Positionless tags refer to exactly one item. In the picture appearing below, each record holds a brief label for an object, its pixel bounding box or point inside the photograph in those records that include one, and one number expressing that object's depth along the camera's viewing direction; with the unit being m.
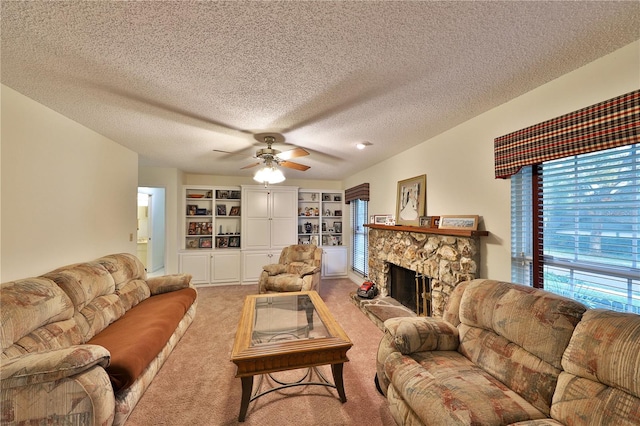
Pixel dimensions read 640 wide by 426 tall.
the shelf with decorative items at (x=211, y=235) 5.11
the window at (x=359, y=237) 5.18
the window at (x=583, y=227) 1.46
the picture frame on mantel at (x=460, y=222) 2.34
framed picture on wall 3.14
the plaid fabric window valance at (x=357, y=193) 4.71
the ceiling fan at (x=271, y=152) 2.78
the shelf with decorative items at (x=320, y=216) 5.95
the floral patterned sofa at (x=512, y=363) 1.12
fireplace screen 3.04
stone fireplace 2.33
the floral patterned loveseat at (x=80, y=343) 1.32
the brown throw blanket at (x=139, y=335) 1.66
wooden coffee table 1.69
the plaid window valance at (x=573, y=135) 1.37
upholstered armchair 3.77
